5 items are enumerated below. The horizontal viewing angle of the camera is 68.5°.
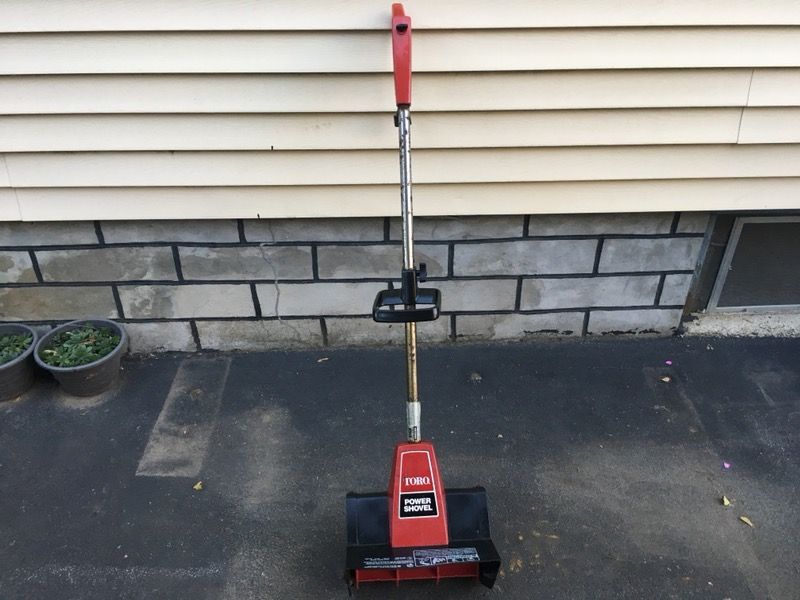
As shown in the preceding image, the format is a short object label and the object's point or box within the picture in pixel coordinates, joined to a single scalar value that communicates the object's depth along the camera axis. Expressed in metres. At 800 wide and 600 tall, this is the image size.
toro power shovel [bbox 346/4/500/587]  1.78
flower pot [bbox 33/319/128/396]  2.66
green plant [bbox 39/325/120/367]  2.73
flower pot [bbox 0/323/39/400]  2.68
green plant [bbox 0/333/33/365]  2.76
